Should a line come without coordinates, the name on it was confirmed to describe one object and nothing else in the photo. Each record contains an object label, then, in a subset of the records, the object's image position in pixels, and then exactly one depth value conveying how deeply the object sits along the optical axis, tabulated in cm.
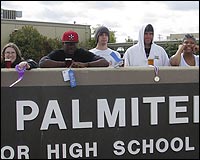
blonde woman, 414
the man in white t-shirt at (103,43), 501
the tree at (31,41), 2659
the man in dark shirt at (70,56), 376
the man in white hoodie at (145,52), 462
